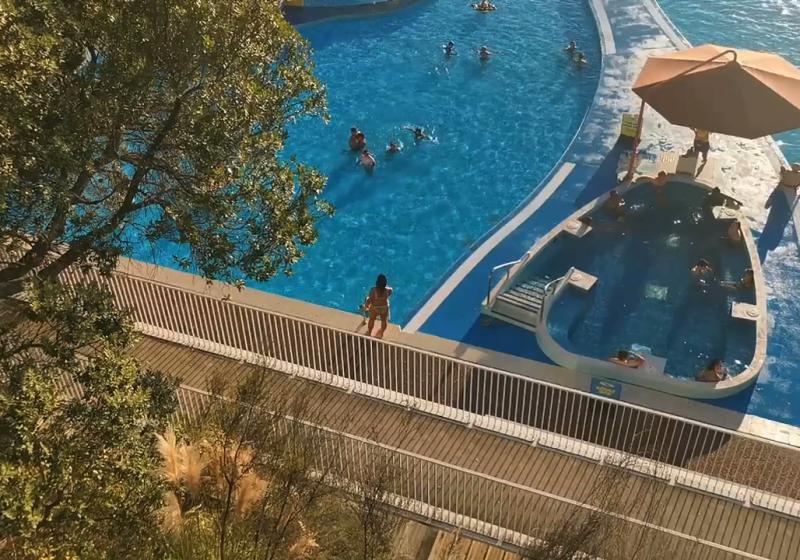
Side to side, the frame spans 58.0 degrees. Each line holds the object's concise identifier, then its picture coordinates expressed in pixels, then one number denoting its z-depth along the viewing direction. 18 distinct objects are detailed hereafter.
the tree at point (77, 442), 5.89
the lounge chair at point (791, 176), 19.23
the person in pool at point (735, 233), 17.47
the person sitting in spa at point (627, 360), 14.12
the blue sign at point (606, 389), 13.19
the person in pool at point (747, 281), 16.03
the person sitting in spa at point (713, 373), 13.78
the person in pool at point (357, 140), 22.38
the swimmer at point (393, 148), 22.61
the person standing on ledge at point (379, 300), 14.12
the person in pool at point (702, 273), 16.66
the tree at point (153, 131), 6.95
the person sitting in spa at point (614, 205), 18.50
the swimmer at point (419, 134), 23.17
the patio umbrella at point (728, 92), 16.62
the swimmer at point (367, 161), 21.75
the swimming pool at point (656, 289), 15.45
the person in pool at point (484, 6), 30.28
